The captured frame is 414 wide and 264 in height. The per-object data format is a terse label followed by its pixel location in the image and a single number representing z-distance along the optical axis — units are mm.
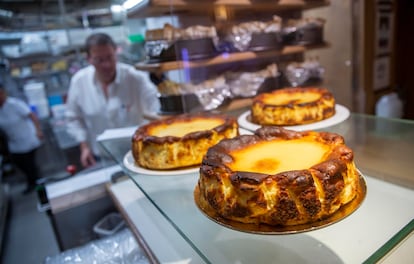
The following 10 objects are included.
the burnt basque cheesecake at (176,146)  751
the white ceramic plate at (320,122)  878
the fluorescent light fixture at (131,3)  1209
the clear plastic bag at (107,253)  1063
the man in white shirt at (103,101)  2068
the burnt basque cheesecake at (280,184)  456
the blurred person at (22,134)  3057
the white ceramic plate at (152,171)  729
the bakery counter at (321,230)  497
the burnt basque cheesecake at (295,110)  925
